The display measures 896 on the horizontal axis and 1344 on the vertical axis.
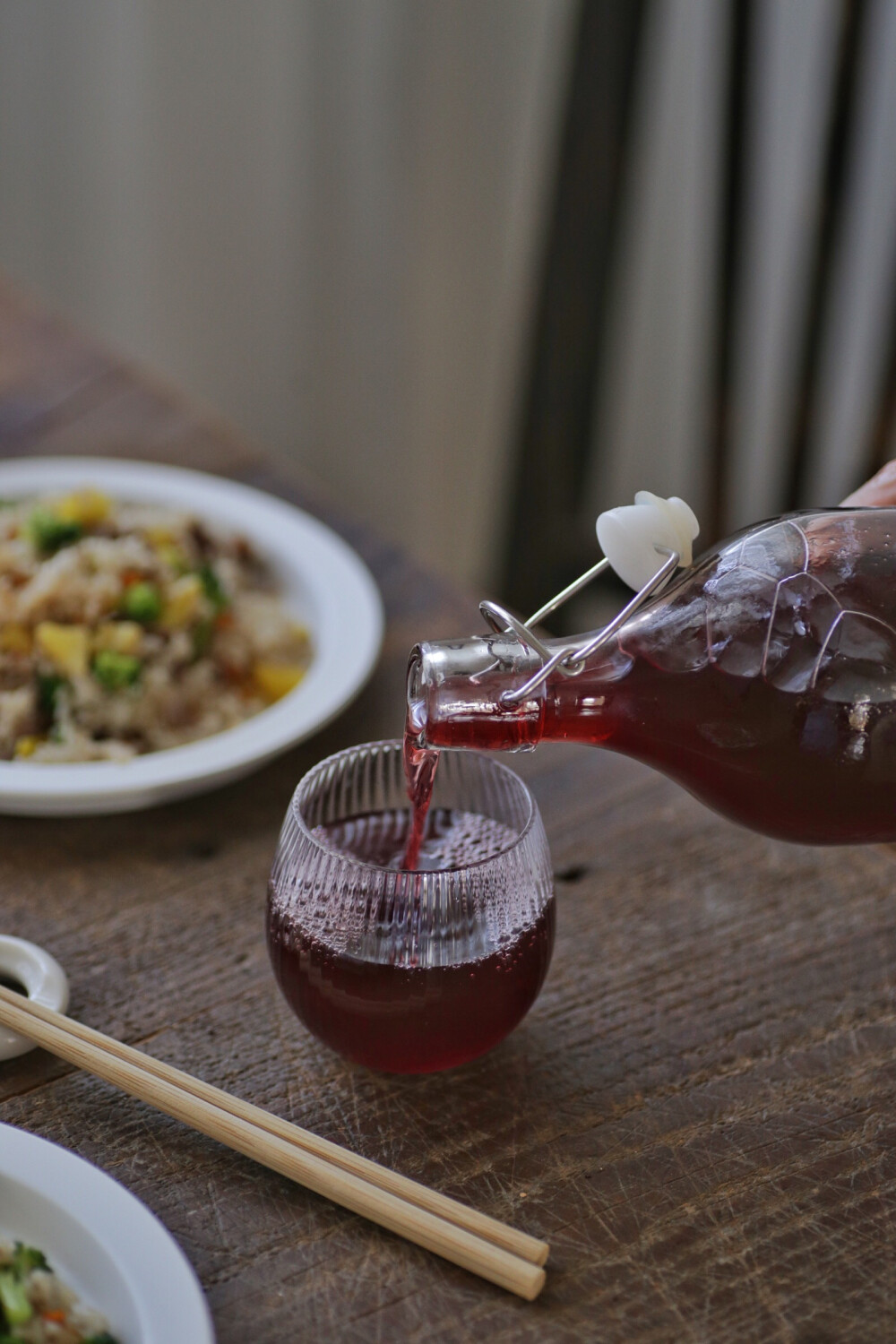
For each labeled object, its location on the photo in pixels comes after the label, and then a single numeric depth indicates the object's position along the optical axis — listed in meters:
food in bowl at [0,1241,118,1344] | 0.66
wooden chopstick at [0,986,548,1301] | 0.73
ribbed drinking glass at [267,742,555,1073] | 0.80
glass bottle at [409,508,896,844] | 0.76
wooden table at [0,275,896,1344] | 0.74
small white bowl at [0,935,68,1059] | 0.89
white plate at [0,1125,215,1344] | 0.66
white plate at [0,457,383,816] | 1.10
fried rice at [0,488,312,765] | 1.24
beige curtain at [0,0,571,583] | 3.00
